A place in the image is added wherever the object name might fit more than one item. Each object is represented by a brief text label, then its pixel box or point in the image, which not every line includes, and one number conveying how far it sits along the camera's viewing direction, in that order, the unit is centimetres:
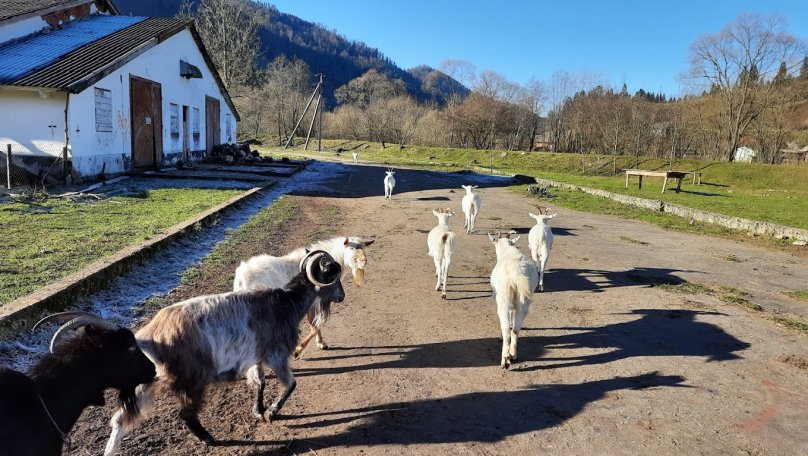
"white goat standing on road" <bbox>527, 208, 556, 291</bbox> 770
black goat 234
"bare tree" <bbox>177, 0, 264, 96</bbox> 4412
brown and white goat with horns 312
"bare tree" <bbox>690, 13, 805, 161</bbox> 4194
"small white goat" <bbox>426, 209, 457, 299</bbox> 697
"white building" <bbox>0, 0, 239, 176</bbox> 1414
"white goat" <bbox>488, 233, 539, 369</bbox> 487
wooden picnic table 2235
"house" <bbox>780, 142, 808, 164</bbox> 4372
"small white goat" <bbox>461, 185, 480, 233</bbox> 1205
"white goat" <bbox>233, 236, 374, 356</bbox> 463
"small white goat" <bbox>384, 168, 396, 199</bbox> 1758
